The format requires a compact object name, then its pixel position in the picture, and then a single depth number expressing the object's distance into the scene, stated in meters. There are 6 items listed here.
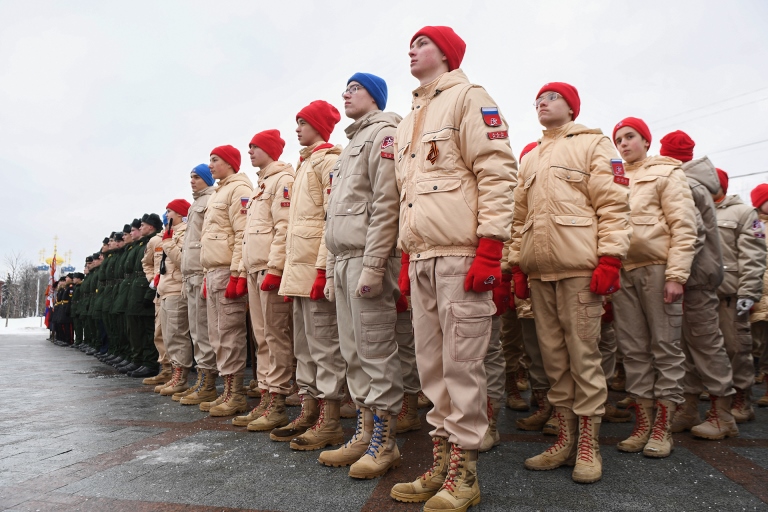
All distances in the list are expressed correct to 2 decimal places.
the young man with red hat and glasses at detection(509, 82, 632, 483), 3.25
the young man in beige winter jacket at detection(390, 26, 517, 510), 2.65
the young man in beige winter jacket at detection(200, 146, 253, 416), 5.26
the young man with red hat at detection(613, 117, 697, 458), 3.77
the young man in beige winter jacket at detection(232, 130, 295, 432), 4.59
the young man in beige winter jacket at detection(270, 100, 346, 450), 3.96
